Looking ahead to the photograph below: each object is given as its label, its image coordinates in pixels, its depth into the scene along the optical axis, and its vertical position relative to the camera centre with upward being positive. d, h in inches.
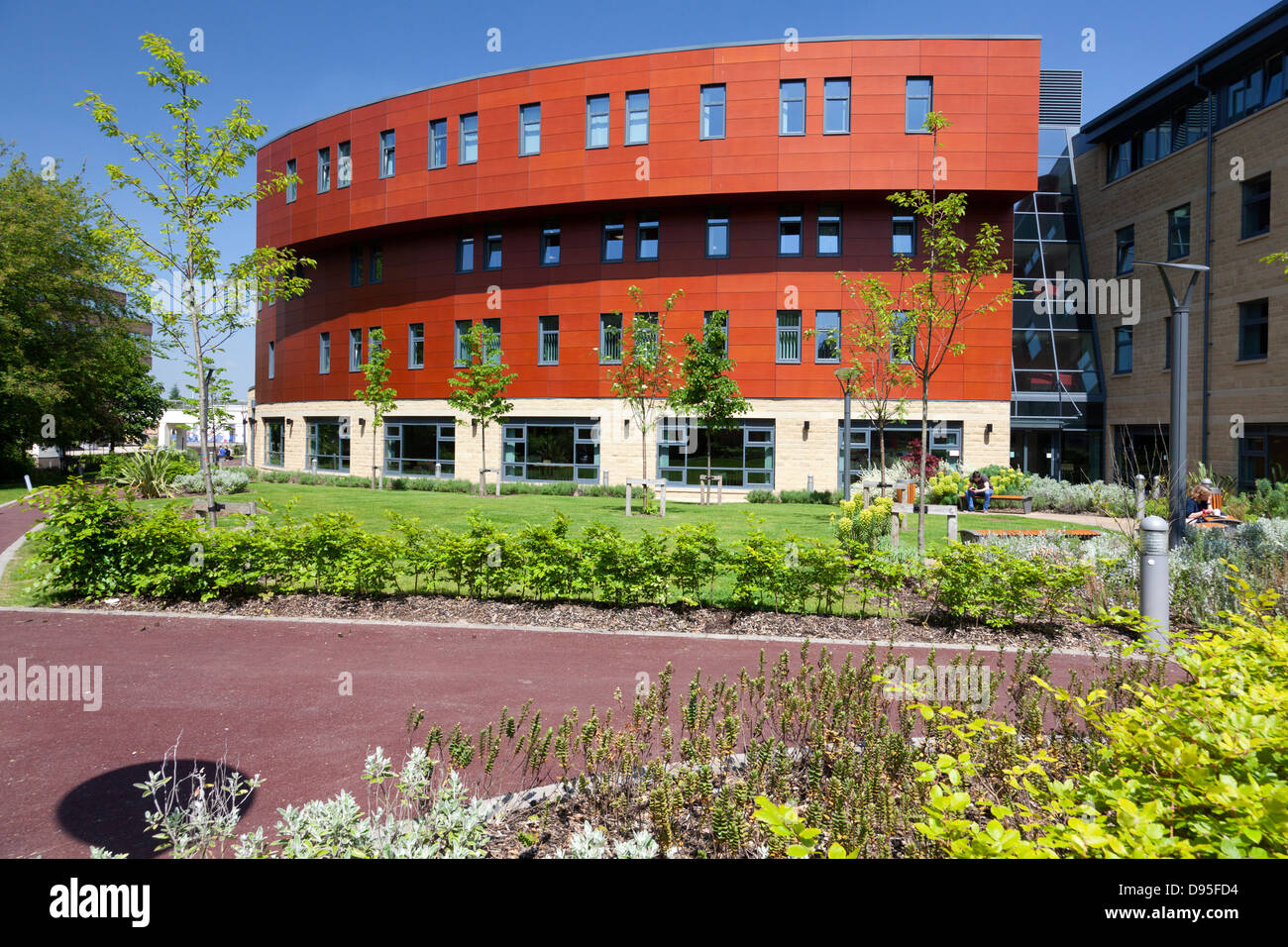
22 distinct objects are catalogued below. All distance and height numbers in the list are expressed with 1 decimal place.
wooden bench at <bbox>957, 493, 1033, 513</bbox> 901.8 -55.2
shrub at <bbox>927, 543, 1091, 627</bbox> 323.9 -59.4
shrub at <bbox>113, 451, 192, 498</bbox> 861.8 -15.6
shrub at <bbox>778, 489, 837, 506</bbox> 1070.4 -58.3
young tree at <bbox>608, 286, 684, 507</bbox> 970.1 +129.8
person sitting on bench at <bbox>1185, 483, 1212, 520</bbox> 579.9 -37.5
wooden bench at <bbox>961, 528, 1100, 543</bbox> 498.2 -56.6
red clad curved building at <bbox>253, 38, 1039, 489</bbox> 1070.4 +402.8
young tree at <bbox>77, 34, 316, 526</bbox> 436.5 +156.7
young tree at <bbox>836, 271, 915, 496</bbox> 642.8 +116.7
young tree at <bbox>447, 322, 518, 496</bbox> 1090.7 +116.7
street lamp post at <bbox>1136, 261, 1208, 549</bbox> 377.1 +27.5
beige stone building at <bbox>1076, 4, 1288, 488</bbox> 903.1 +315.2
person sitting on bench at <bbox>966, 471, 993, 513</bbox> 895.7 -40.8
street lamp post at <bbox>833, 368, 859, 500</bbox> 795.4 +101.6
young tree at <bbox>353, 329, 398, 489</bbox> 1253.9 +127.0
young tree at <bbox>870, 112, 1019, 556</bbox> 456.1 +130.9
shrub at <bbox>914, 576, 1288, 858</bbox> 84.4 -45.2
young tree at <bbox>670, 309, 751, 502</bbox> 930.7 +95.0
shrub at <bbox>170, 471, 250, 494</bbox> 909.8 -30.5
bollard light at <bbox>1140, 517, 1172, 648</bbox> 290.8 -45.4
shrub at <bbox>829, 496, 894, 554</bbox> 453.4 -42.7
